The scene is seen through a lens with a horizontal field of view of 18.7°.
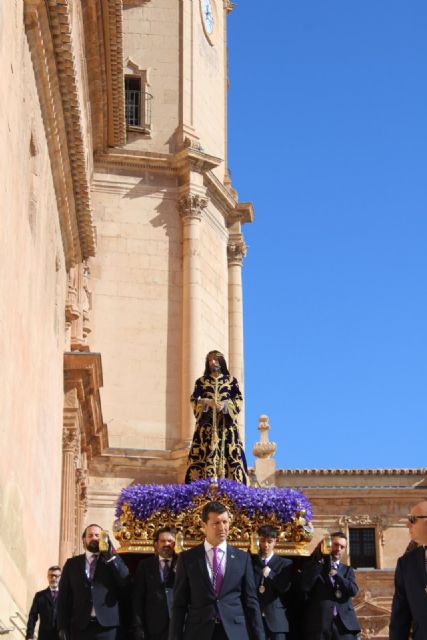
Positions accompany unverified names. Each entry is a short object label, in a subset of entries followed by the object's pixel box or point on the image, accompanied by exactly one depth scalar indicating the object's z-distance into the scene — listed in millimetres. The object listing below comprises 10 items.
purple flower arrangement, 13641
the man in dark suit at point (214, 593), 9766
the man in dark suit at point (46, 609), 15914
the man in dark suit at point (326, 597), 12625
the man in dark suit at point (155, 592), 12141
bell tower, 33250
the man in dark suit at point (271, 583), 12195
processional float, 13586
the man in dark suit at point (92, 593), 12375
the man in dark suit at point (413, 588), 8273
